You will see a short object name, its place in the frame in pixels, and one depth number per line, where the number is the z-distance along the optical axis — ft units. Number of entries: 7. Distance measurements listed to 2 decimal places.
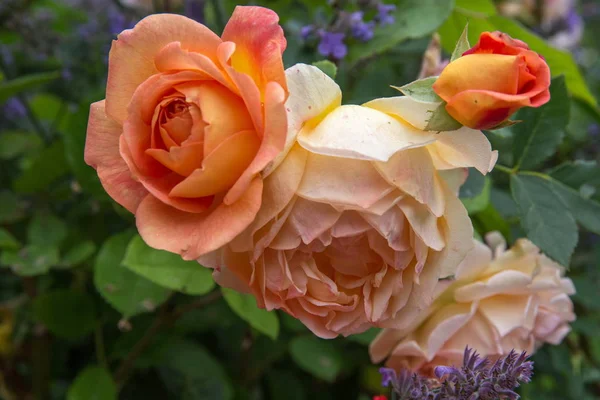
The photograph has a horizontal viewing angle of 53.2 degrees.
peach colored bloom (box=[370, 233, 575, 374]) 1.31
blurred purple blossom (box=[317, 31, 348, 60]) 1.55
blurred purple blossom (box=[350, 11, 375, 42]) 1.64
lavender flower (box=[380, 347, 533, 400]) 0.99
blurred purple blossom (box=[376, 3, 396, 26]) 1.66
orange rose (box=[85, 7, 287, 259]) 0.89
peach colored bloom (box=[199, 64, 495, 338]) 0.95
